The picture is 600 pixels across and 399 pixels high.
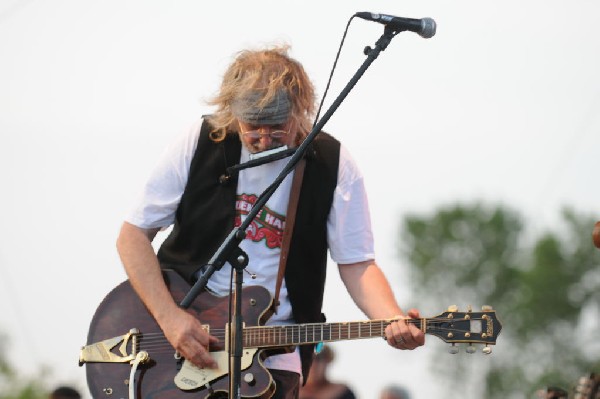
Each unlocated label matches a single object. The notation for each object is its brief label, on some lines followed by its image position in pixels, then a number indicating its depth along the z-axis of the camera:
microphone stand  10.99
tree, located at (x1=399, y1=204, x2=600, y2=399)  81.58
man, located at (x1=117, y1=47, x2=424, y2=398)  12.37
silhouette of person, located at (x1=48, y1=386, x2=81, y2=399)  19.35
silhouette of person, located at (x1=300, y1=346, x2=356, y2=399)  19.55
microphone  11.16
